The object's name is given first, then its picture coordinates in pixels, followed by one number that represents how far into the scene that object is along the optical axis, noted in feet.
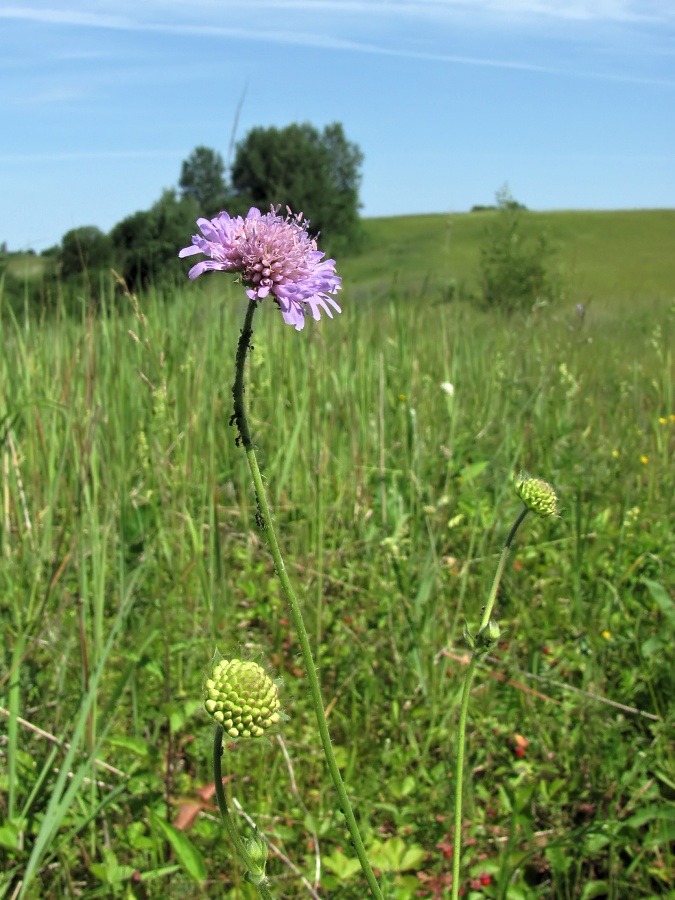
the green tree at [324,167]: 58.07
